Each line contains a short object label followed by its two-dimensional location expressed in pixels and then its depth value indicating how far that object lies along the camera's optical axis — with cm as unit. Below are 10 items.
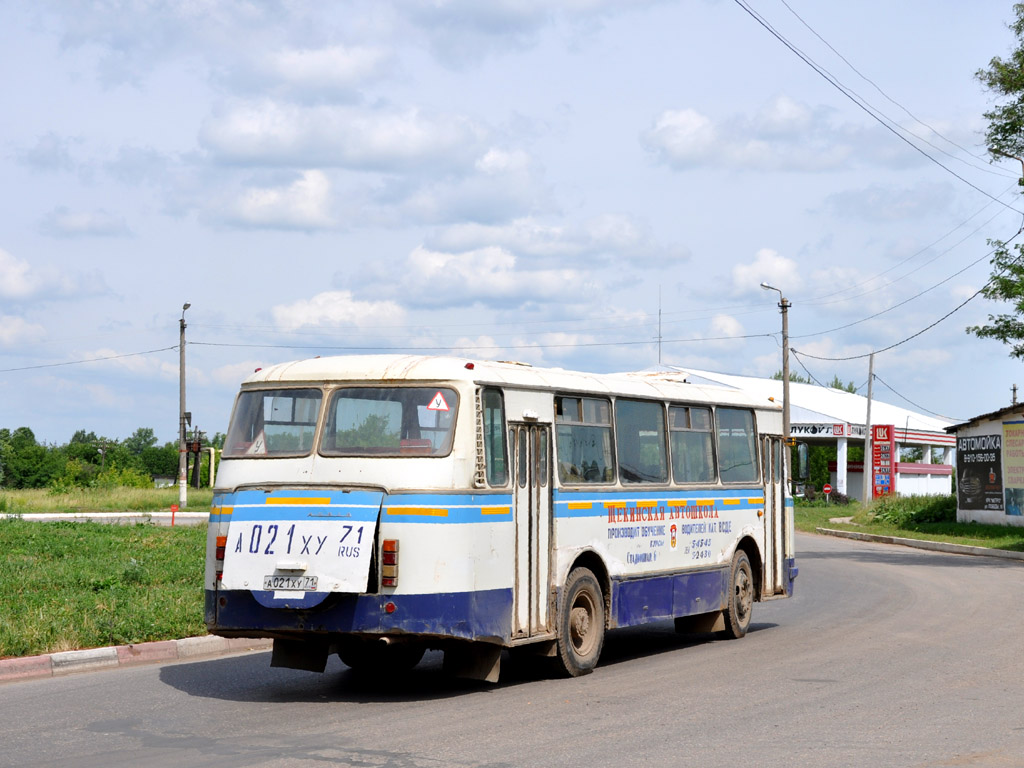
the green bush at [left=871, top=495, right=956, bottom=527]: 4281
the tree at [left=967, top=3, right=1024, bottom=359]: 3017
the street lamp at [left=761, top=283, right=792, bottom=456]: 4812
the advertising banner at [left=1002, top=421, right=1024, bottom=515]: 3806
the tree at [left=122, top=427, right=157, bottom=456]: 17500
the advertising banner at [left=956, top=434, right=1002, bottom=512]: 3912
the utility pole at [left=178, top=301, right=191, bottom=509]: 5034
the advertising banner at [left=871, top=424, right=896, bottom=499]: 5709
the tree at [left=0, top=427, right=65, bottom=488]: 12825
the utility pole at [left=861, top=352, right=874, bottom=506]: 5500
